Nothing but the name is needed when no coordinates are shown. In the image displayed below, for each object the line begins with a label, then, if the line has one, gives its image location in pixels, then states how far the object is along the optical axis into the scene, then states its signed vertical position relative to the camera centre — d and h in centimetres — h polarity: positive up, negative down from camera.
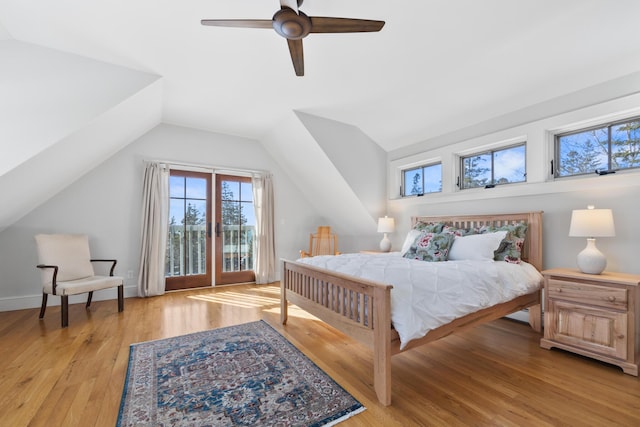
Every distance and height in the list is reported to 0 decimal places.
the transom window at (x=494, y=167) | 330 +59
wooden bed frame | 172 -72
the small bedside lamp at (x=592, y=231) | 229 -14
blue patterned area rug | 156 -113
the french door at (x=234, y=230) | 487 -26
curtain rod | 438 +81
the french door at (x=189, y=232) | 450 -27
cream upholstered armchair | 297 -63
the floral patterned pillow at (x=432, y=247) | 296 -35
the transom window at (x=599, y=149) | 254 +63
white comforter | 180 -54
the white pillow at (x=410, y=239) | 341 -31
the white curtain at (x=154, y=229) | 411 -20
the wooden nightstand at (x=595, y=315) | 203 -79
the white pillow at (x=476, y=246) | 279 -32
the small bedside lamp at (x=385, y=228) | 441 -21
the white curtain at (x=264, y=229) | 504 -25
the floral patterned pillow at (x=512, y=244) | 280 -30
